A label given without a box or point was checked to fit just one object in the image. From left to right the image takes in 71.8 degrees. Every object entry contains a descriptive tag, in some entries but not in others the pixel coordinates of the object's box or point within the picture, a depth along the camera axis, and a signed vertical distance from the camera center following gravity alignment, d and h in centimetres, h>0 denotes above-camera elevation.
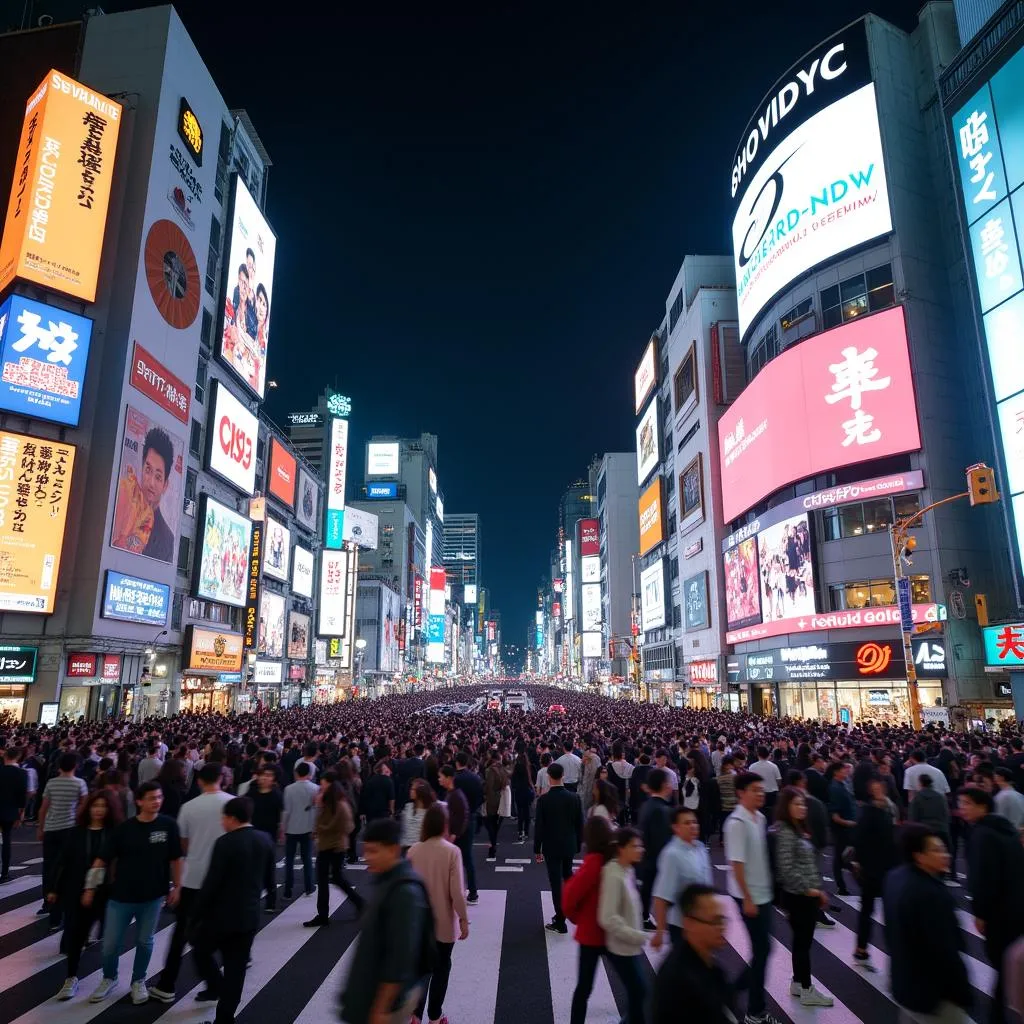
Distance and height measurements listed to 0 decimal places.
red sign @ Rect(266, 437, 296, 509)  5717 +1616
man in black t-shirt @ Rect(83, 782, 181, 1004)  599 -169
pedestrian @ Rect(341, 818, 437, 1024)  353 -142
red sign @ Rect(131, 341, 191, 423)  3427 +1439
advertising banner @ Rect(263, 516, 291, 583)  5459 +960
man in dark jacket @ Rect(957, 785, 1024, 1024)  507 -154
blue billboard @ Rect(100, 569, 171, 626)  3183 +343
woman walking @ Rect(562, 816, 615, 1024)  507 -163
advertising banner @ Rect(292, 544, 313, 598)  6192 +898
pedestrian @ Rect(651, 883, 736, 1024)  312 -133
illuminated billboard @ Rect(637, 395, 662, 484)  7331 +2440
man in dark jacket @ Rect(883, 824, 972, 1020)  401 -152
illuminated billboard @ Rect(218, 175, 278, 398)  4678 +2624
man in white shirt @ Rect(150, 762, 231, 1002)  620 -156
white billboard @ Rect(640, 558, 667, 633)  7144 +790
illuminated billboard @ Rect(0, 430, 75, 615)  2838 +622
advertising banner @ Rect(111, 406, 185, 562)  3312 +890
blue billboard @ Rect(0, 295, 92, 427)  2895 +1302
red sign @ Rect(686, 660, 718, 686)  5181 -2
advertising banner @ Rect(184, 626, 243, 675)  4034 +132
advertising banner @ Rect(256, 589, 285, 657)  5331 +363
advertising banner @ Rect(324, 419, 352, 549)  7025 +1826
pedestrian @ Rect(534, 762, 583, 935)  791 -174
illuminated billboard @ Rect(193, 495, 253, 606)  4184 +735
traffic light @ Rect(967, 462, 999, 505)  1661 +437
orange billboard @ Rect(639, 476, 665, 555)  7125 +1602
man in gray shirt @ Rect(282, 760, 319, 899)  915 -182
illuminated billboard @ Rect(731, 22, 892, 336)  3775 +2838
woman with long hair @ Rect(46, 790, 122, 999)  645 -181
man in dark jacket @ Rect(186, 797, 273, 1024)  525 -173
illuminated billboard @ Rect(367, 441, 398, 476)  14000 +4164
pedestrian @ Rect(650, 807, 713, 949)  534 -145
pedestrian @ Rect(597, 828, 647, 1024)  487 -169
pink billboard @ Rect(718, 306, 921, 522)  3453 +1376
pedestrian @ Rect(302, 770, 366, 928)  802 -184
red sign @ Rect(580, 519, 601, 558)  12600 +2357
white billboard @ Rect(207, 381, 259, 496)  4366 +1484
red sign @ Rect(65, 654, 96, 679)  2998 +24
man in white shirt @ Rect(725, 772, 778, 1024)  572 -170
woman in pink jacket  545 -159
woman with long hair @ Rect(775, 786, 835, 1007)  593 -171
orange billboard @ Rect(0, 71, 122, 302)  3056 +2125
